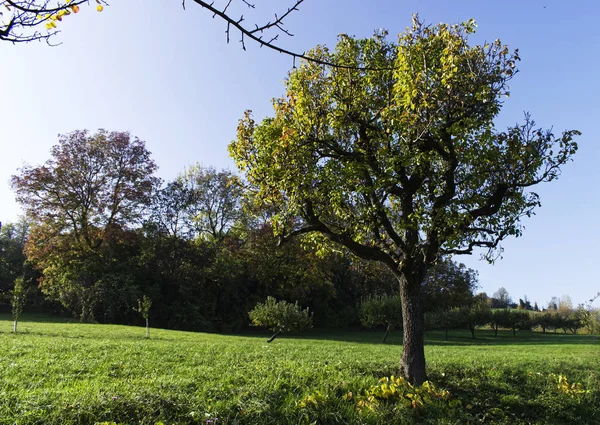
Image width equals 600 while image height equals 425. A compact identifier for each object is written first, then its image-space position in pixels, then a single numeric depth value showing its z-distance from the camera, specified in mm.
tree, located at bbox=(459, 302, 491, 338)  32625
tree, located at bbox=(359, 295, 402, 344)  24500
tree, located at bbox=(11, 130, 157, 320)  26531
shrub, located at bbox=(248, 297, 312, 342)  18422
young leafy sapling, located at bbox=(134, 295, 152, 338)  18573
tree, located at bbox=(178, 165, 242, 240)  34156
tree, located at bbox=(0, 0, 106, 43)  2614
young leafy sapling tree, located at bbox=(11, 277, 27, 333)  17188
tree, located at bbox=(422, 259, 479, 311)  39875
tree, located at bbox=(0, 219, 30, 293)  37469
